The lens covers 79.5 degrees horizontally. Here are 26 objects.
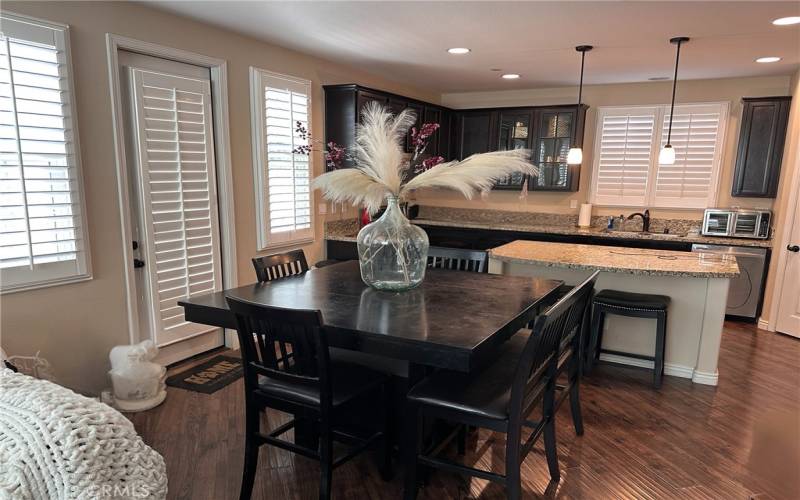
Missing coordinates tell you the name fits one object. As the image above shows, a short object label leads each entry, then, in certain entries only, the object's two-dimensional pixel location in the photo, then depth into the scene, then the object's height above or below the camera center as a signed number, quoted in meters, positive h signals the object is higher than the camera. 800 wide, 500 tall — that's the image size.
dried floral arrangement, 2.21 +0.05
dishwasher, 4.71 -0.91
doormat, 3.28 -1.41
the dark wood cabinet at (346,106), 4.46 +0.67
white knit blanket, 0.93 -0.56
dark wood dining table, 1.68 -0.55
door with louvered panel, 3.18 -0.16
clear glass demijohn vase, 2.29 -0.34
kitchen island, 3.24 -0.71
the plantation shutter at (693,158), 5.15 +0.30
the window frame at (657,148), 5.11 +0.41
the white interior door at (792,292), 4.41 -0.96
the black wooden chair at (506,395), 1.76 -0.84
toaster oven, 4.75 -0.36
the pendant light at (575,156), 3.93 +0.22
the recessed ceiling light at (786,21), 3.03 +1.05
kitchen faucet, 5.37 -0.40
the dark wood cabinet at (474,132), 5.95 +0.61
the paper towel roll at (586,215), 5.59 -0.36
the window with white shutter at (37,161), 2.47 +0.06
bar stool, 3.21 -0.84
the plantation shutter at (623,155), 5.44 +0.33
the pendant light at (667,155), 3.71 +0.23
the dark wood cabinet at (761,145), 4.76 +0.42
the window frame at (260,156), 3.85 +0.17
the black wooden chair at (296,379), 1.78 -0.84
